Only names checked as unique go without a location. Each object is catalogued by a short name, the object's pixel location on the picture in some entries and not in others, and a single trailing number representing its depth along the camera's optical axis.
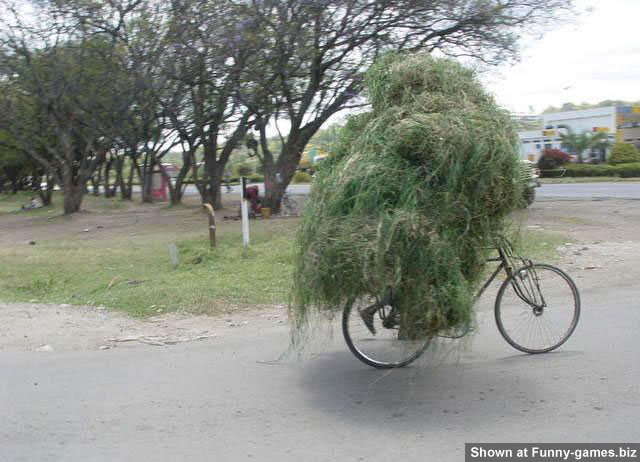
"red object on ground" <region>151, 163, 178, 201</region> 33.89
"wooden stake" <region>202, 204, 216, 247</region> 11.21
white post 11.31
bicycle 5.31
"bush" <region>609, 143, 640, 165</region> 42.56
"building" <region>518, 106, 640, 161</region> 49.91
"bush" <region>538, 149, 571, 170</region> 38.47
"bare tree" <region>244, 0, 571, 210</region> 17.03
